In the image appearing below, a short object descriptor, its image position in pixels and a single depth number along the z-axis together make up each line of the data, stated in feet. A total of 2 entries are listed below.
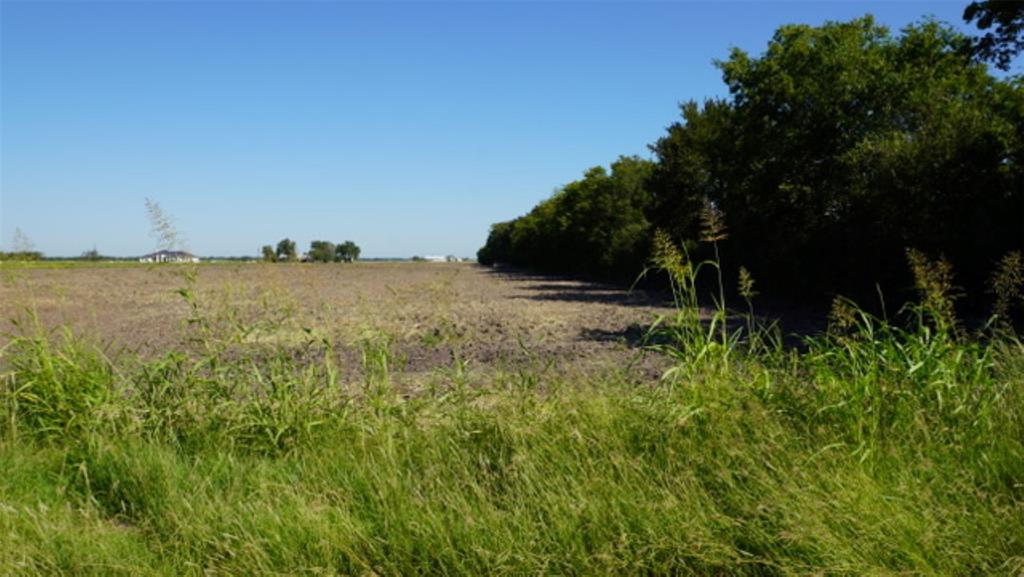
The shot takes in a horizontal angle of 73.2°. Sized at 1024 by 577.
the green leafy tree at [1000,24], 53.88
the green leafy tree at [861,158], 50.16
